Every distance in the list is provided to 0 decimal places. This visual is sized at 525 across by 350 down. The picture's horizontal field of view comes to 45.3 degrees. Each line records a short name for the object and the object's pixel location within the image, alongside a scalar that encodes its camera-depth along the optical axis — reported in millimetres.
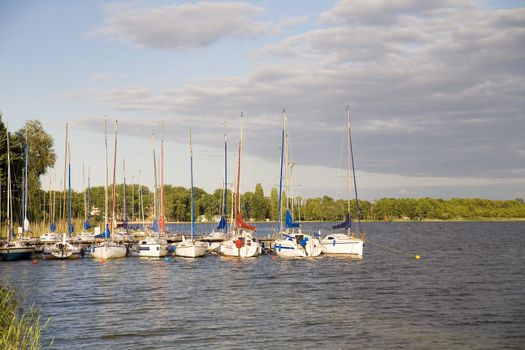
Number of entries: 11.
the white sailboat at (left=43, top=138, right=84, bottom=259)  70375
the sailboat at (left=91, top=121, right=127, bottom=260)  71125
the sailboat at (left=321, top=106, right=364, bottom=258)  74625
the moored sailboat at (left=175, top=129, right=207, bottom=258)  74438
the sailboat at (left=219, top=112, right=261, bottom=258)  73500
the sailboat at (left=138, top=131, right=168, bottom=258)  74019
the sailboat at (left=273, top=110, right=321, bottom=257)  73500
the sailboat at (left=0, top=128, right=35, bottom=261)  68750
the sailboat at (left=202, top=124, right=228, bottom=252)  81125
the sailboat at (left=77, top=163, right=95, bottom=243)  87125
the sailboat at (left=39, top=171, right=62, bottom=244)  82875
